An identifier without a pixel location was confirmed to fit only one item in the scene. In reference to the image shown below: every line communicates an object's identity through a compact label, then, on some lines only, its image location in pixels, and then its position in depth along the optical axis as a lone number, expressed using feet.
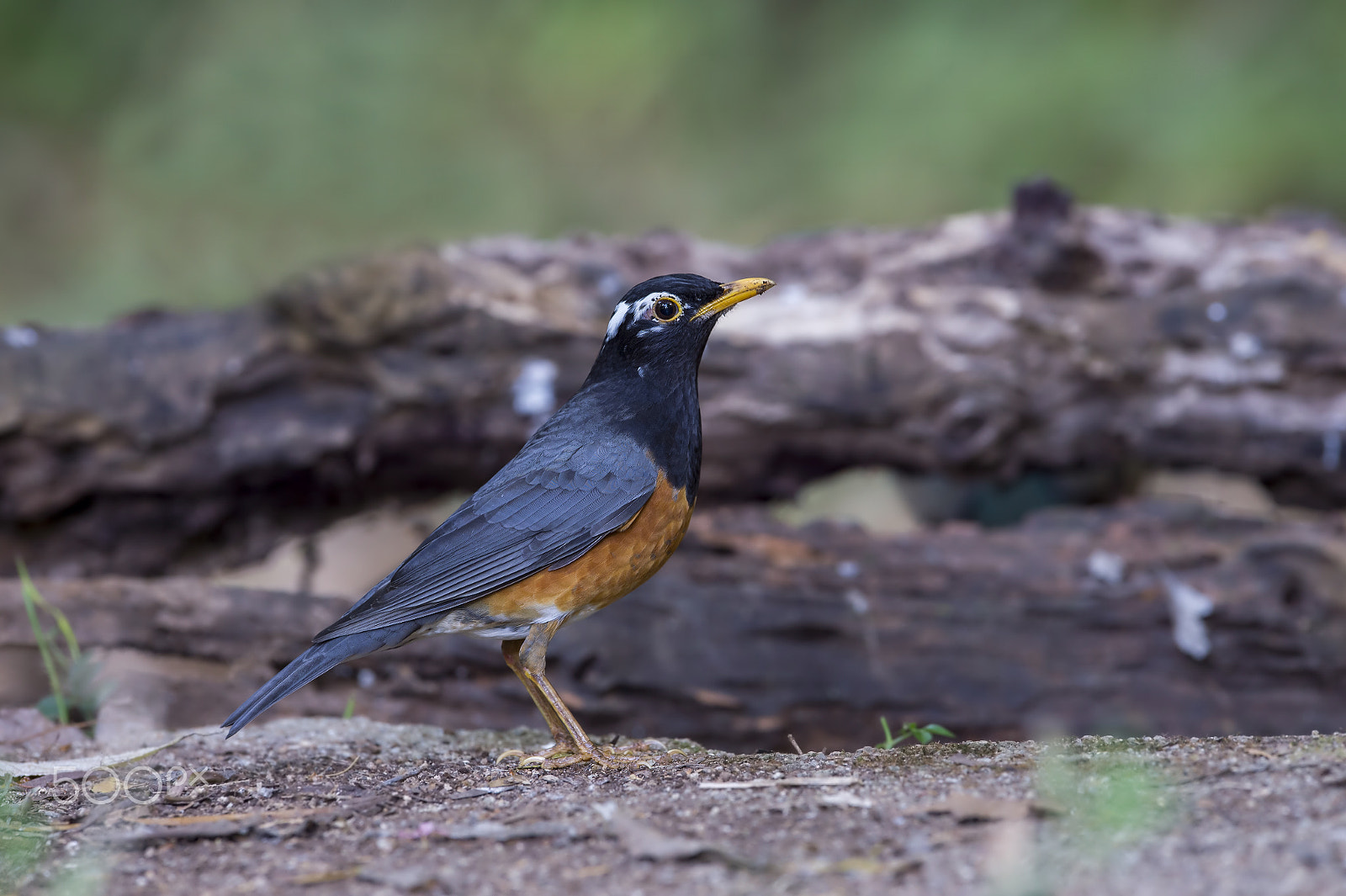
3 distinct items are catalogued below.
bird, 26.55
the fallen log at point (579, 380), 37.04
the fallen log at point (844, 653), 33.27
